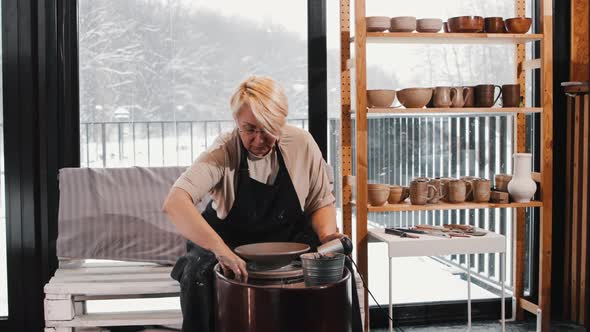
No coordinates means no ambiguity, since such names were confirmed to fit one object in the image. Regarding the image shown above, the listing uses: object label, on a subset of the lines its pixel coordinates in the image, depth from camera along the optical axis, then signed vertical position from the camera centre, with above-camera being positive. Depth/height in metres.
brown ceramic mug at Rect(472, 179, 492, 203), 3.00 -0.21
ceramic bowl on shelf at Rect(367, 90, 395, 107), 2.89 +0.19
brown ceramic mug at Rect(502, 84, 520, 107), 2.98 +0.20
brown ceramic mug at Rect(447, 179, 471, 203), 2.98 -0.21
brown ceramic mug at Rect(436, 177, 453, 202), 3.01 -0.20
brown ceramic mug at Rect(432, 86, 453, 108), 2.91 +0.19
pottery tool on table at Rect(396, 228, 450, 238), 2.89 -0.38
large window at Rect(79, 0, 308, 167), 3.13 +0.36
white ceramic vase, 3.00 -0.18
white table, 2.76 -0.42
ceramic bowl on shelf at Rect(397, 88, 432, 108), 2.88 +0.20
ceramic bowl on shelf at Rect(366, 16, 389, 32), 2.88 +0.51
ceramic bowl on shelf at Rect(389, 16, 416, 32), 2.88 +0.51
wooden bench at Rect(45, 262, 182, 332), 2.60 -0.58
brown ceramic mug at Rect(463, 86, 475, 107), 2.96 +0.20
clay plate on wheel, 2.04 -0.33
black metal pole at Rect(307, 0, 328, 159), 3.20 +0.26
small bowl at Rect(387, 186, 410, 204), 2.98 -0.23
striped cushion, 2.88 -0.33
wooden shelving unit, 2.87 +0.13
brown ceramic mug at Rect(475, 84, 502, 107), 2.95 +0.20
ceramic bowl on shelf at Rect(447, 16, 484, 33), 2.90 +0.51
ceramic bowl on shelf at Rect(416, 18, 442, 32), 2.89 +0.50
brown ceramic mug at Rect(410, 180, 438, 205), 2.93 -0.21
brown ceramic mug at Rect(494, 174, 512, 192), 3.12 -0.18
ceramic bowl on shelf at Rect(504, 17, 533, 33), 2.97 +0.51
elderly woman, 2.25 -0.18
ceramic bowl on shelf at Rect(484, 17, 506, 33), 2.96 +0.51
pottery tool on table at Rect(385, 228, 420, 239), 2.84 -0.38
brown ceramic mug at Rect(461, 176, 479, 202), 3.04 -0.20
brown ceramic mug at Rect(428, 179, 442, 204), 2.98 -0.22
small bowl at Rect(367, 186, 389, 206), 2.90 -0.23
